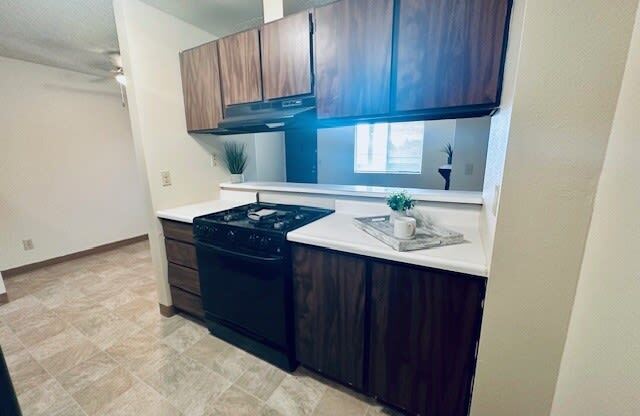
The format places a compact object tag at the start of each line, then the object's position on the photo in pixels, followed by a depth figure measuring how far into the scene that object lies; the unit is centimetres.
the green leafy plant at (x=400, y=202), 137
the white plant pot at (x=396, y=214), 137
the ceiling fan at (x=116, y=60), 261
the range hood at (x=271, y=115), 161
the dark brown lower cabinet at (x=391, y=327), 106
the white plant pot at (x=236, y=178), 254
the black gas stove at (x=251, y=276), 146
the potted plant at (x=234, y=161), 253
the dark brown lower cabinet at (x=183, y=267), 195
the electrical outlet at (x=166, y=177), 207
